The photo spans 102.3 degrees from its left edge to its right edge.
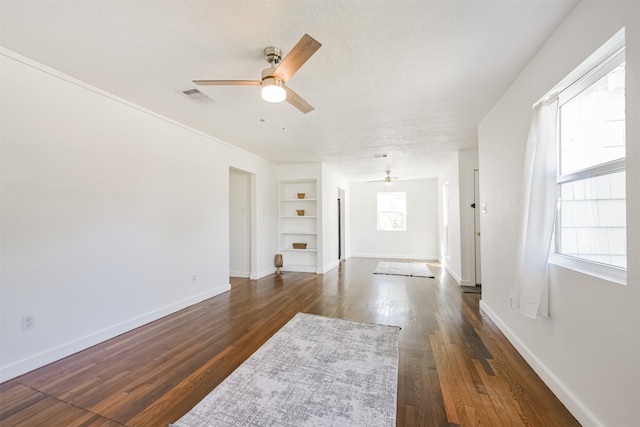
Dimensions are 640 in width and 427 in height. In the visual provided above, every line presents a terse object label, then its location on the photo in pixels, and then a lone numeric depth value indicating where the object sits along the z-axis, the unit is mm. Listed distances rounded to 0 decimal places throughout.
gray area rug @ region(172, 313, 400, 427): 1570
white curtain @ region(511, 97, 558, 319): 1800
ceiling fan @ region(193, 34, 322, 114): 1639
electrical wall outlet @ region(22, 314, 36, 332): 2076
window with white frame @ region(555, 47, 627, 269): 1381
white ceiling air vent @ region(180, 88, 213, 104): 2582
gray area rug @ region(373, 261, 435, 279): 5648
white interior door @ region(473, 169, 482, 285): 4598
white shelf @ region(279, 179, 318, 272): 6113
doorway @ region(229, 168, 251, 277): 5504
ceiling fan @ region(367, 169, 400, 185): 6705
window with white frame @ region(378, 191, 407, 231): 8062
